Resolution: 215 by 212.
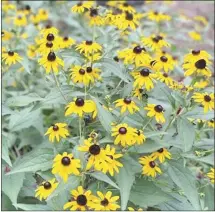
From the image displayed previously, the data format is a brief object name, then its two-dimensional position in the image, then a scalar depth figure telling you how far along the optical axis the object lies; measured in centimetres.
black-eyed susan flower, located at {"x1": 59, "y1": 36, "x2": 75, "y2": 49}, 221
